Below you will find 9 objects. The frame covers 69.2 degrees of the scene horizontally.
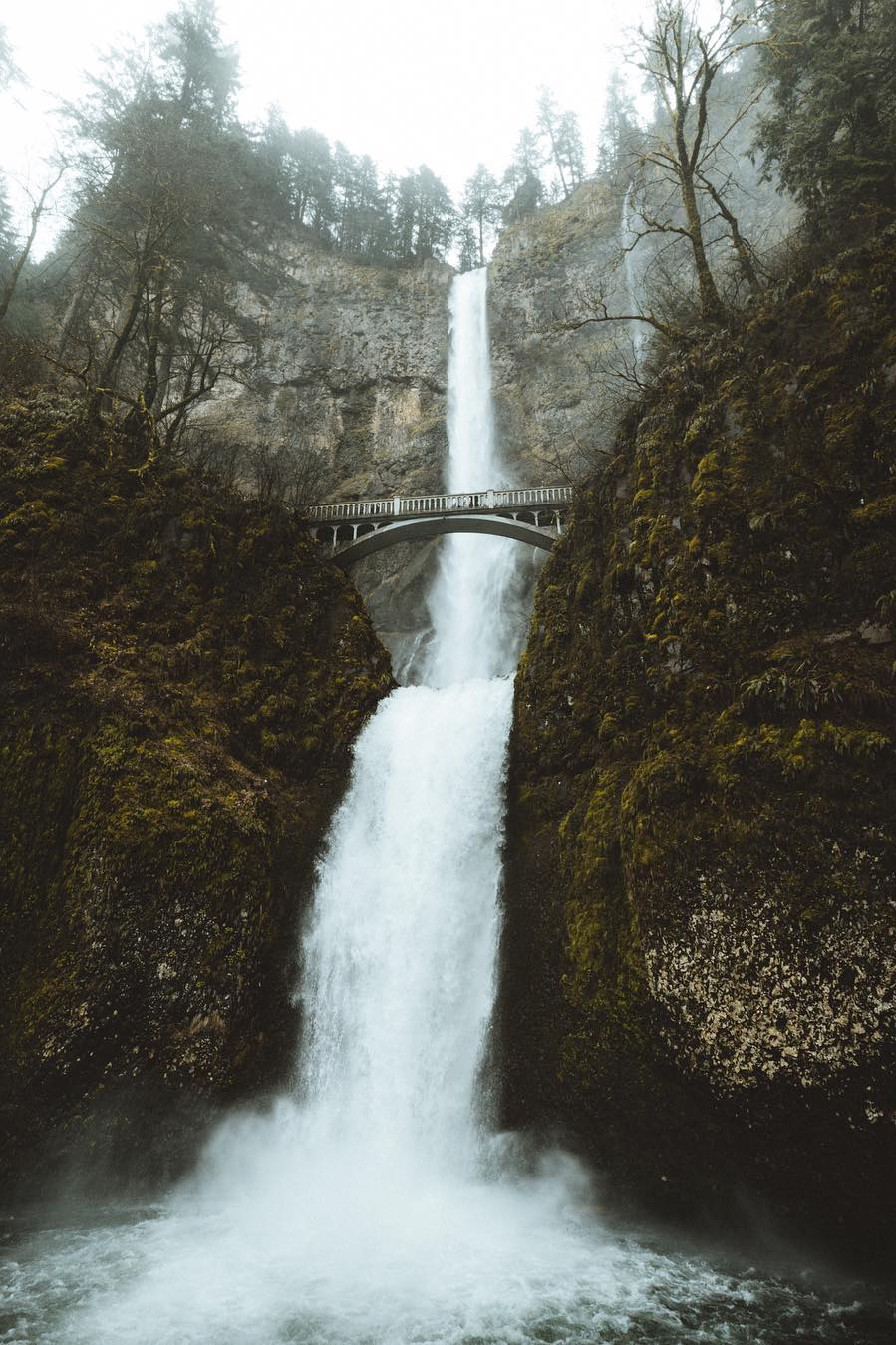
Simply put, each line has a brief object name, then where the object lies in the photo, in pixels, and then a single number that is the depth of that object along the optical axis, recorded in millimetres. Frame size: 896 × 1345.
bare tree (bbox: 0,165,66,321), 17047
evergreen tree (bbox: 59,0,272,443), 15875
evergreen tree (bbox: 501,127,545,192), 45531
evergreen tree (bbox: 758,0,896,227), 10430
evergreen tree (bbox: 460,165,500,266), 44188
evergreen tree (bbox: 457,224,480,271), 42812
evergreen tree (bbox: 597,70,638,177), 37312
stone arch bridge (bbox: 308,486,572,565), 20750
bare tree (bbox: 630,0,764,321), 11578
